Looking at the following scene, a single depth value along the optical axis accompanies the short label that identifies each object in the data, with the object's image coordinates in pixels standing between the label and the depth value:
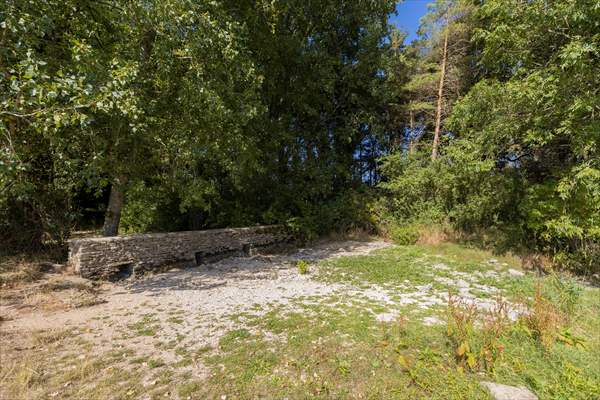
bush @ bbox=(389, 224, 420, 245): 9.54
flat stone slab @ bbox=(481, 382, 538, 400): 2.27
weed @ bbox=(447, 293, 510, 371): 2.69
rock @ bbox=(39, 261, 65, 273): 5.85
